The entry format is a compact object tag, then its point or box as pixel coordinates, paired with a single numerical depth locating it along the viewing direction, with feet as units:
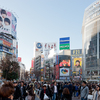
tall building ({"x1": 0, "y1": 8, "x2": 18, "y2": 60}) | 289.33
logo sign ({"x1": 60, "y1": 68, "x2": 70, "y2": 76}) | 339.90
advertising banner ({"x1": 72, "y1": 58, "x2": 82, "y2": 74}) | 445.37
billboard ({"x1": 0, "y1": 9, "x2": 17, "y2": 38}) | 291.81
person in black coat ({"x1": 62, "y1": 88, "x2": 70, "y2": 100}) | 30.66
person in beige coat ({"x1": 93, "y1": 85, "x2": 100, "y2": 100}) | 32.50
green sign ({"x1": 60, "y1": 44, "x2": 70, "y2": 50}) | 339.16
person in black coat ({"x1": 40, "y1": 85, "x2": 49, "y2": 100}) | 40.63
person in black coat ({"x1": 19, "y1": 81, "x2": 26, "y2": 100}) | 37.83
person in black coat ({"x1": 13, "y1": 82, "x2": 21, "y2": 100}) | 36.86
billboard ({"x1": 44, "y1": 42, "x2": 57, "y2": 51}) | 481.46
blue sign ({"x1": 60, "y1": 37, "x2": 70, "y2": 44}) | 338.13
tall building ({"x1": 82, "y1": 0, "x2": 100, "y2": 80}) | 246.68
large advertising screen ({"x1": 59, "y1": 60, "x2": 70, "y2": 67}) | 354.86
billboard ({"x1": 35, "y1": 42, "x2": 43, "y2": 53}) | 570.46
